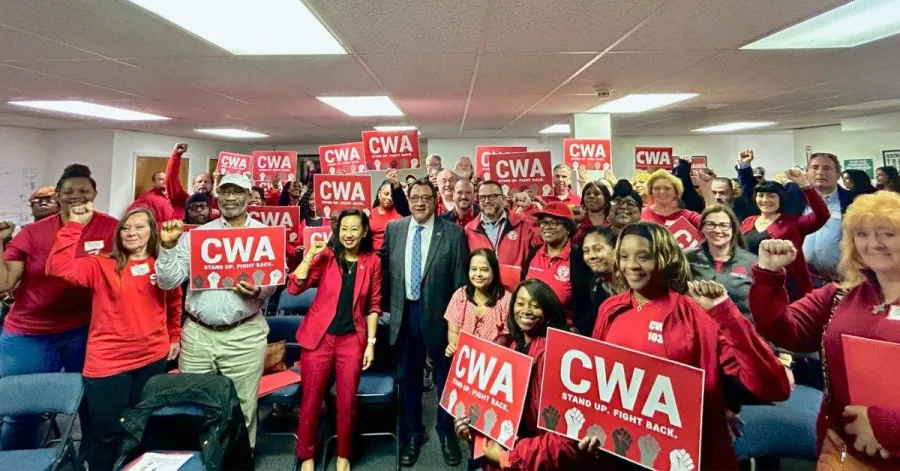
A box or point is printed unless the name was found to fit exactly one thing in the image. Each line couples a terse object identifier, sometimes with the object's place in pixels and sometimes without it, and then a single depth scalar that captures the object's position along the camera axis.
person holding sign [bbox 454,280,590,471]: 1.47
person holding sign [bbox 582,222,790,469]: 1.23
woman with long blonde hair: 1.10
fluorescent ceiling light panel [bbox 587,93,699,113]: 5.46
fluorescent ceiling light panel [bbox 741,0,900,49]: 2.89
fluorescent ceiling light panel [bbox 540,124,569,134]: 8.25
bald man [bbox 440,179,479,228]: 3.38
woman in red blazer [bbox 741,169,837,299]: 2.75
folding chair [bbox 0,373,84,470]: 2.01
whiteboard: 7.27
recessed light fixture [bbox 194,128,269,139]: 8.15
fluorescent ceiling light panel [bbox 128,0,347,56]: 2.55
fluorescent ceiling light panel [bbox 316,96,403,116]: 5.31
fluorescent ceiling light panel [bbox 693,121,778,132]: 8.30
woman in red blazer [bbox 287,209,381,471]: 2.41
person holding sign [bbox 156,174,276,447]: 2.24
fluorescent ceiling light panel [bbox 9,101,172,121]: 5.52
